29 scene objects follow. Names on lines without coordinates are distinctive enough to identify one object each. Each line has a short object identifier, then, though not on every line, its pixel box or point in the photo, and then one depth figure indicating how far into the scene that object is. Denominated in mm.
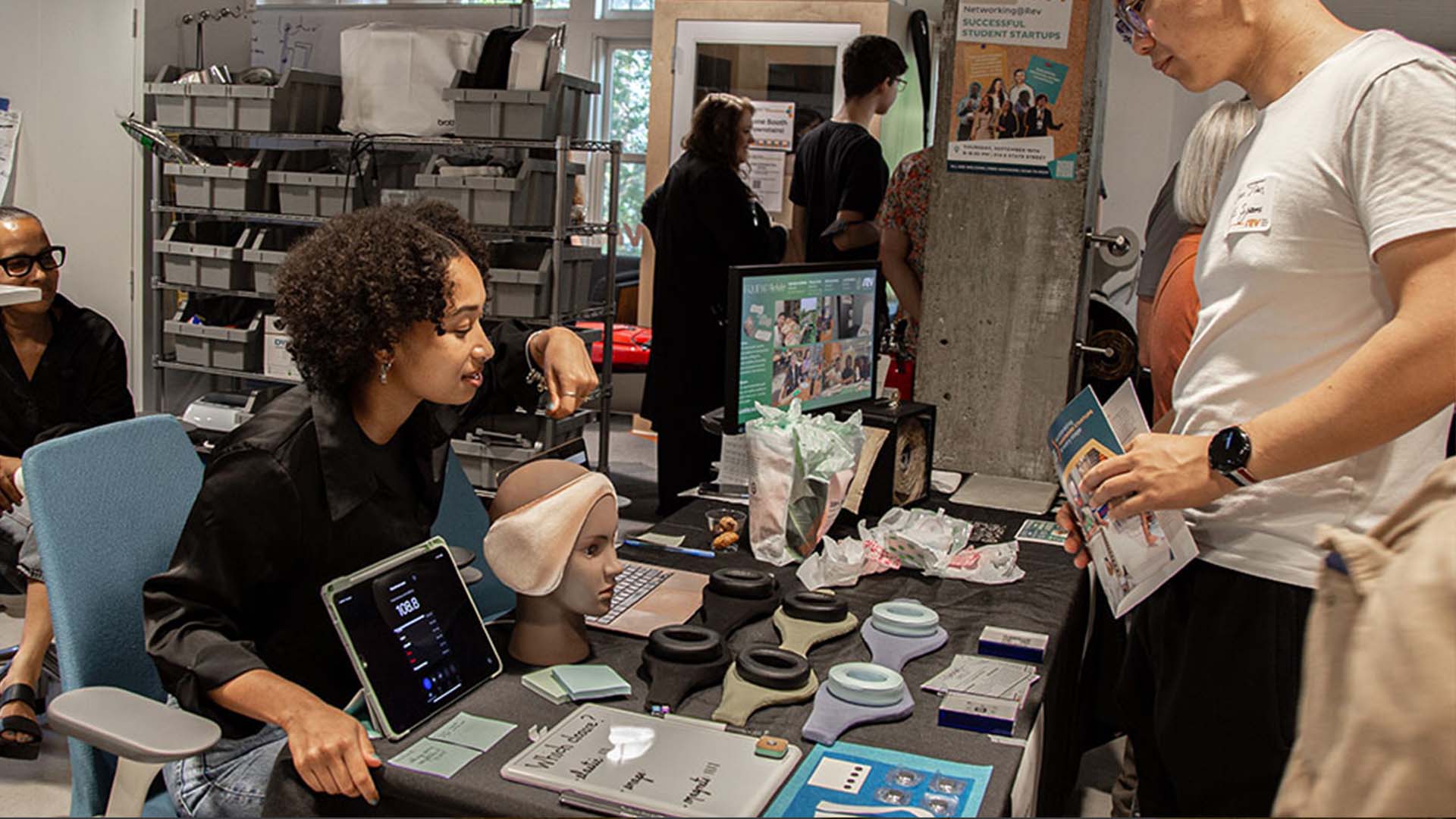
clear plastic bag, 2215
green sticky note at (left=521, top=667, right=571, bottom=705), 1540
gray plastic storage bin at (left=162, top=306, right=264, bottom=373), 5031
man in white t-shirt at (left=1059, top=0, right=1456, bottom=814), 1343
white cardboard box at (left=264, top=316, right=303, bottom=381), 5039
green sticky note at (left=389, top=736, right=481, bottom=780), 1336
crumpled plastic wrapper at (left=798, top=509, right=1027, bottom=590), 2119
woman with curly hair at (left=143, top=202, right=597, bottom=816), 1475
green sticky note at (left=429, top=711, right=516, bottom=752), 1409
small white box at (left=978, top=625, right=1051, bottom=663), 1778
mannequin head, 1611
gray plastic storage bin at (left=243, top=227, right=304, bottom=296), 4945
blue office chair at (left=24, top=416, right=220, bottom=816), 1605
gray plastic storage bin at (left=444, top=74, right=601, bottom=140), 4531
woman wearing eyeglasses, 2961
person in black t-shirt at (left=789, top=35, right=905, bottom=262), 4535
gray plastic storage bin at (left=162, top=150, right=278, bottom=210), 4910
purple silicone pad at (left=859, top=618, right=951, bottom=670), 1735
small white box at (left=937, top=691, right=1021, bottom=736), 1514
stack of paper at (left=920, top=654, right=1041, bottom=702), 1632
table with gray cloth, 1322
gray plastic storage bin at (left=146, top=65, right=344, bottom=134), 4797
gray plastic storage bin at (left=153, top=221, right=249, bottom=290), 4965
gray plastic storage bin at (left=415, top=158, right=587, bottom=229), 4574
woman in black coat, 4422
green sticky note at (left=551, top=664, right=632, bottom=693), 1544
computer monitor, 2479
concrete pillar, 2953
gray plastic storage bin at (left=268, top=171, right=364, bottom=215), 4812
